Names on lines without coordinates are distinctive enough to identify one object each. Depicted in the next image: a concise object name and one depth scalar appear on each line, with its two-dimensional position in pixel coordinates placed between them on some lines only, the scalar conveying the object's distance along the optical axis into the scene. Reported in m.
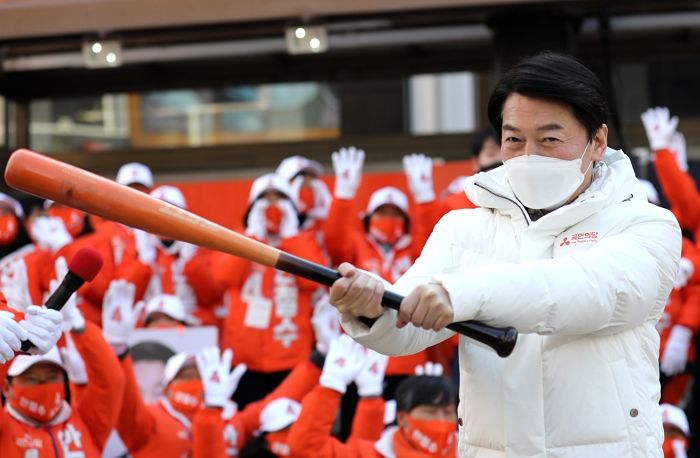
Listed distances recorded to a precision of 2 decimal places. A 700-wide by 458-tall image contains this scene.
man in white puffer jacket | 4.01
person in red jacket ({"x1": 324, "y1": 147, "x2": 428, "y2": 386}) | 11.57
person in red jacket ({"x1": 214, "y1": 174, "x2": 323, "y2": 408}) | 11.21
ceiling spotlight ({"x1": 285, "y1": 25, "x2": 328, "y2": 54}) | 11.48
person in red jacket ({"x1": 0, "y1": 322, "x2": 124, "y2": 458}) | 8.16
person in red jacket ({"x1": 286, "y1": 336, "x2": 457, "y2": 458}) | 8.94
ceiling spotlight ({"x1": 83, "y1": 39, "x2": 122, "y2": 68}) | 11.86
